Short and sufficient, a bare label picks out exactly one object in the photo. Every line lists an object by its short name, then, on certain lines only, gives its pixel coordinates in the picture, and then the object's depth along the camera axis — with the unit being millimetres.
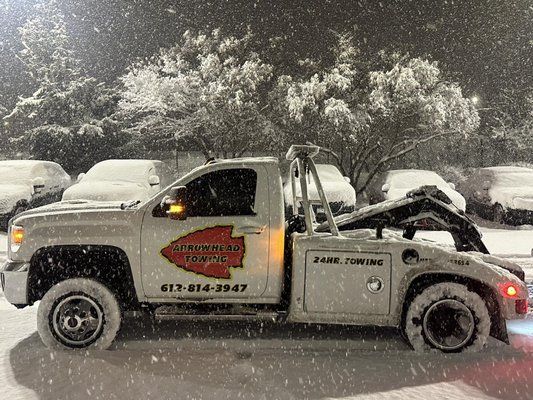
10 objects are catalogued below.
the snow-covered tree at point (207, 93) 20859
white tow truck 5605
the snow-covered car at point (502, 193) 15977
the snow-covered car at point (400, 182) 16141
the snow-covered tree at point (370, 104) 19812
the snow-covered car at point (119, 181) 14211
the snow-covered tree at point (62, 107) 25062
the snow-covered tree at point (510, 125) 24781
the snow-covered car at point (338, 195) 14859
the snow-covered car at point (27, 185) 14633
